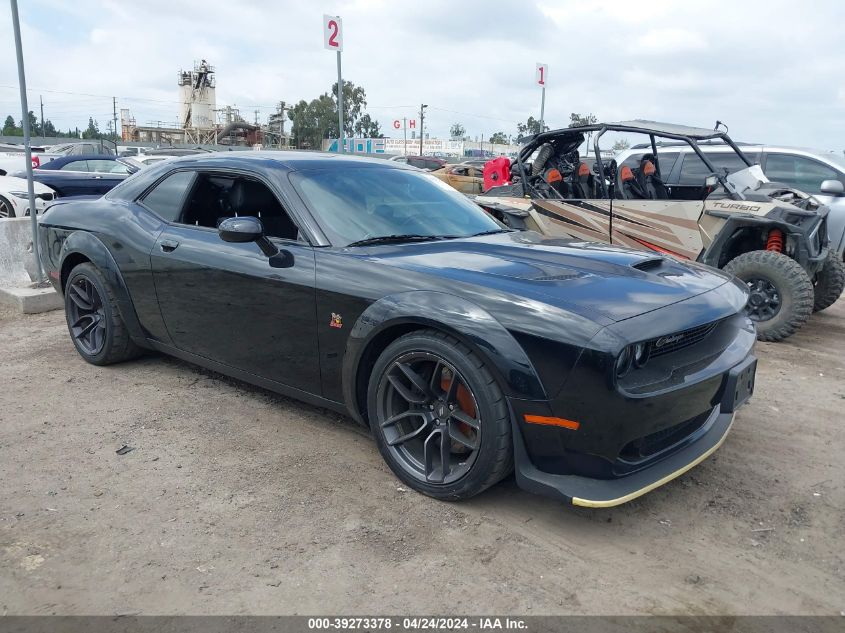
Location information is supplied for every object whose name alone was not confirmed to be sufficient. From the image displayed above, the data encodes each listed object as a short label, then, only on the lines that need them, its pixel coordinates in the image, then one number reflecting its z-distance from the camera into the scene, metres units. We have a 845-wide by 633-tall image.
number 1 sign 12.60
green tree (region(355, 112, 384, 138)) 87.62
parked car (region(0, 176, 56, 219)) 9.97
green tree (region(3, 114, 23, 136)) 99.99
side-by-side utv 5.79
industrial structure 55.06
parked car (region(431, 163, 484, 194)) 21.59
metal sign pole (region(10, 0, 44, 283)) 6.20
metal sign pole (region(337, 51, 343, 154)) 9.23
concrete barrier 7.19
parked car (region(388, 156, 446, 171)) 28.25
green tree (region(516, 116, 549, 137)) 85.11
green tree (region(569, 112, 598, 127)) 45.41
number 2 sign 9.05
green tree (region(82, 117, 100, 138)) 103.64
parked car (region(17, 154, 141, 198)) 12.14
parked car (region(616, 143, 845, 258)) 7.81
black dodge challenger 2.53
